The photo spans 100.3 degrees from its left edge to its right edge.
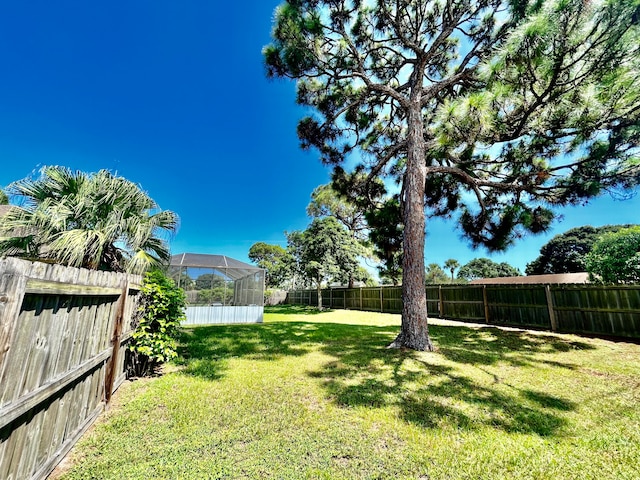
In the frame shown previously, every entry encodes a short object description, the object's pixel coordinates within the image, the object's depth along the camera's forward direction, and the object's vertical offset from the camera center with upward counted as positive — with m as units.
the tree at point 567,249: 28.12 +5.13
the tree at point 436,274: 51.94 +4.17
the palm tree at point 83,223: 4.29 +1.19
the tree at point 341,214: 18.08 +5.86
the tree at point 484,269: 45.41 +4.73
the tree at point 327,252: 16.44 +2.64
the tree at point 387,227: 8.11 +2.11
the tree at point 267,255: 29.82 +4.89
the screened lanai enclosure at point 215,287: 10.49 +0.30
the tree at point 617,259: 6.67 +0.97
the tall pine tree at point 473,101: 4.36 +3.84
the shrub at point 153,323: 3.69 -0.41
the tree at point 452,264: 48.84 +5.69
